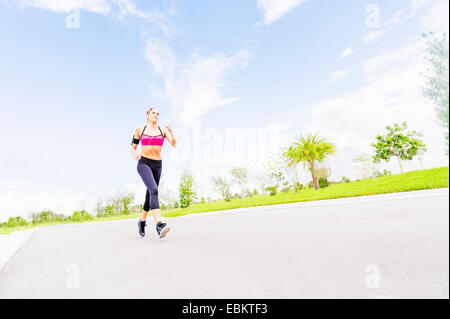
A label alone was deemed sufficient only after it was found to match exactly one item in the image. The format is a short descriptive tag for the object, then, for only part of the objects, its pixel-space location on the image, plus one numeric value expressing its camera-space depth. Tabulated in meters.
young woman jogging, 4.46
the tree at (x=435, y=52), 6.38
